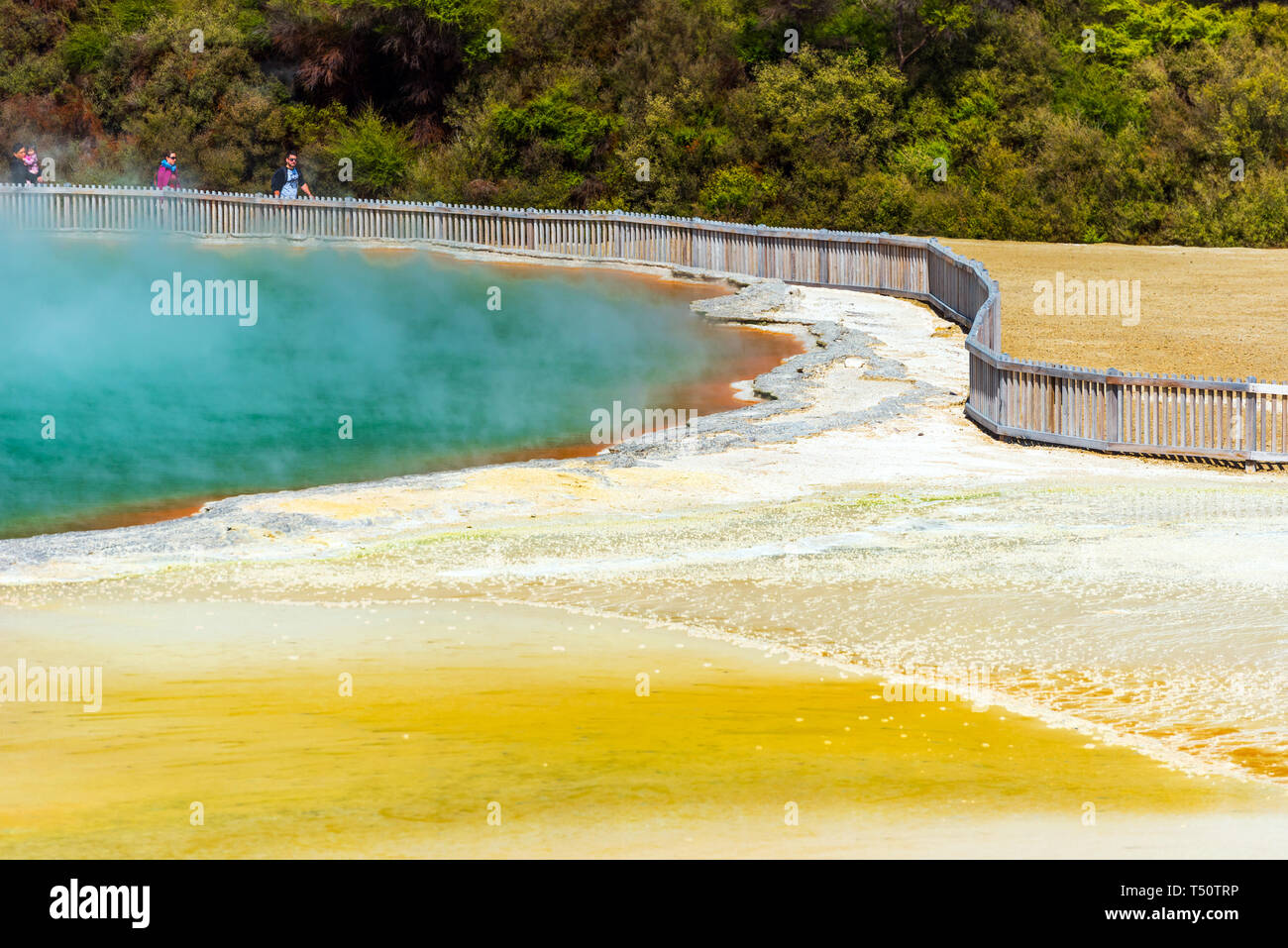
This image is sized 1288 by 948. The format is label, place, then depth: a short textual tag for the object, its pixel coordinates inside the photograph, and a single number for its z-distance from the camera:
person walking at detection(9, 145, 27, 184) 51.53
